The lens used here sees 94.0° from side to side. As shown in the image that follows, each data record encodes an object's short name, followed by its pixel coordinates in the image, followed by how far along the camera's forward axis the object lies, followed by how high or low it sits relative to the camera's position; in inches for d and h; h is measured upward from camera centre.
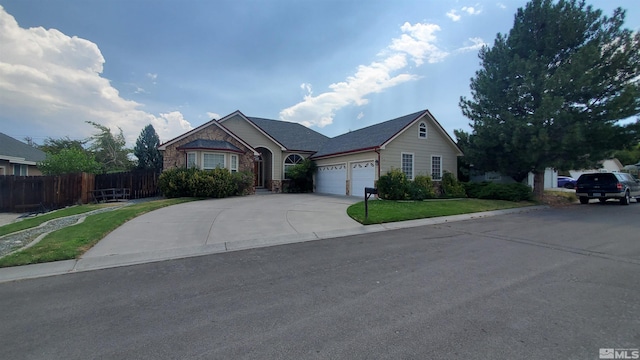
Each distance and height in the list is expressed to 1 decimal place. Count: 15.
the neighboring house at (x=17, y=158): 791.7 +78.4
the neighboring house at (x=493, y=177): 866.8 +19.1
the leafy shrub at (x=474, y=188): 746.2 -11.1
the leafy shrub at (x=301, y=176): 933.8 +26.2
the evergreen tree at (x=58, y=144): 1446.4 +205.2
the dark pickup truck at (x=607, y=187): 647.8 -8.5
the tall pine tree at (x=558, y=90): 605.6 +200.5
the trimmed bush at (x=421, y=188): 663.1 -10.2
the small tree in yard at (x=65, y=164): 780.0 +57.8
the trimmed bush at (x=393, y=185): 652.7 -2.4
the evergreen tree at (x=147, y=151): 980.6 +111.7
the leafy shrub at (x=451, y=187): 760.0 -8.4
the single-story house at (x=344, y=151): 735.7 +87.2
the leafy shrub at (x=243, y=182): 768.3 +6.8
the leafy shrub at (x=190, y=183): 688.4 +4.0
